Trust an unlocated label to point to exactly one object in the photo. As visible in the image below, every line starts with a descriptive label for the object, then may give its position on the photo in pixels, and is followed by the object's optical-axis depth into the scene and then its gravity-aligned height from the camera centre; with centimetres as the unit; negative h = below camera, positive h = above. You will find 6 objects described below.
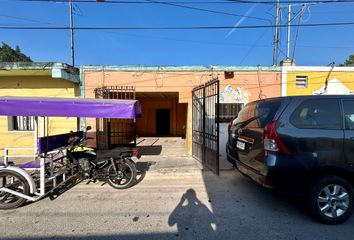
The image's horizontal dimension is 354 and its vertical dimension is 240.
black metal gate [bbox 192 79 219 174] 658 -37
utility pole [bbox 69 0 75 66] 1696 +438
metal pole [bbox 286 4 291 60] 1140 +446
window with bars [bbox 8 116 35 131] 938 -34
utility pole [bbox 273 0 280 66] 1654 +436
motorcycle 569 -116
